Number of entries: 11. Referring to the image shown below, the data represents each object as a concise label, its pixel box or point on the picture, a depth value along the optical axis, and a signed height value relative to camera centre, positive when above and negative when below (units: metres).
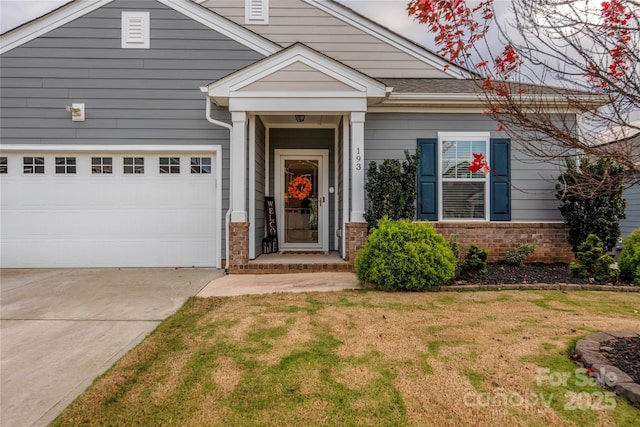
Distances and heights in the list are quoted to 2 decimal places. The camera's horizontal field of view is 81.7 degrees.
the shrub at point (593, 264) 5.34 -0.92
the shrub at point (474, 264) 5.39 -0.92
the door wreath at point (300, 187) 8.23 +0.31
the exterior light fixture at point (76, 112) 6.63 +1.60
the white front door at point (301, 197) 8.18 +0.09
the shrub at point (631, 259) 5.21 -0.83
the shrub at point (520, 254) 6.31 -0.90
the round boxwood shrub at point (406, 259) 4.92 -0.78
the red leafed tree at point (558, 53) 2.27 +1.06
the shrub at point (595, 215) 6.00 -0.23
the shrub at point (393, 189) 5.94 +0.19
